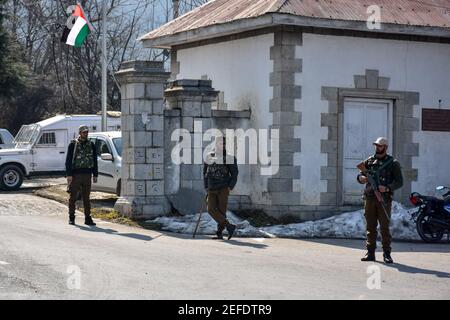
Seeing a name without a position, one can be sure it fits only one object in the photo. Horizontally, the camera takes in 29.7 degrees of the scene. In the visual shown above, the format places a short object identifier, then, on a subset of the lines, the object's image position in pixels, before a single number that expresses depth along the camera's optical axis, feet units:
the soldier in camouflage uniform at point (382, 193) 39.81
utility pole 115.39
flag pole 85.15
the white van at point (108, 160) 61.98
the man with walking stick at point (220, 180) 47.73
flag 77.46
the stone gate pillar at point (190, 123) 55.42
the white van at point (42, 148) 78.64
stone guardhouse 54.60
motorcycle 49.98
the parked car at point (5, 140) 92.89
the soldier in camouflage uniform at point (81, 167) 52.06
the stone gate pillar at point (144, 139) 54.39
